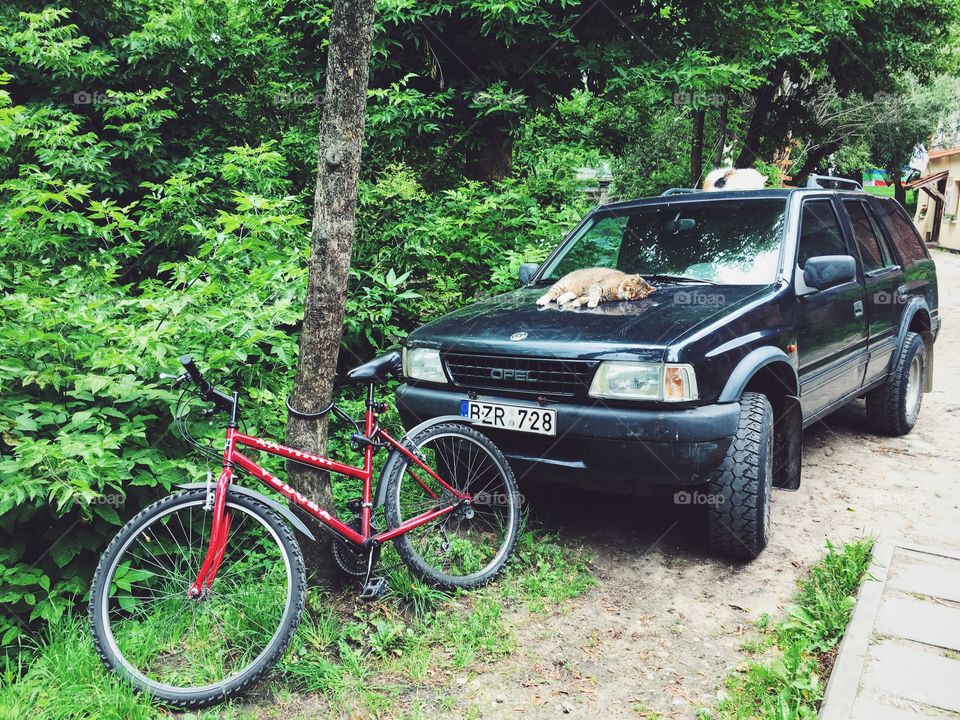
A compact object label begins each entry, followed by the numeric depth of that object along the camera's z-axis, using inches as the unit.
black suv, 135.6
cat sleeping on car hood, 166.6
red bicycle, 109.0
